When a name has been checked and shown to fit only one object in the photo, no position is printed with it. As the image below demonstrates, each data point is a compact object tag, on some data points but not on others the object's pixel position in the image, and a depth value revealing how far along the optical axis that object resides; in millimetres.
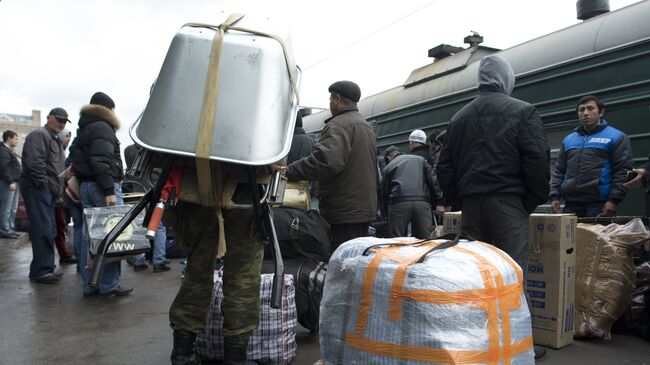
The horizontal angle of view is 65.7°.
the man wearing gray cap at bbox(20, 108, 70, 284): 4875
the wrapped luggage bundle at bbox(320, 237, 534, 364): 1852
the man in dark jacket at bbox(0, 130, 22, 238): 8031
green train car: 4348
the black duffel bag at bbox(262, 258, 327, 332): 3061
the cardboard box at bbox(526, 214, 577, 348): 3029
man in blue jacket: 3861
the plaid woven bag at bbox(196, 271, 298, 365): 2635
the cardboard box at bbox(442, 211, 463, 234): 3633
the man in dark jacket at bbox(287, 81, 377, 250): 3344
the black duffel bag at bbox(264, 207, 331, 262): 3221
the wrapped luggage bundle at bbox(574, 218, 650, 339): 3236
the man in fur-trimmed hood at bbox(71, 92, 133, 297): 4160
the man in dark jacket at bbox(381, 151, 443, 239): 5160
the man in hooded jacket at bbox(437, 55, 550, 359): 2787
